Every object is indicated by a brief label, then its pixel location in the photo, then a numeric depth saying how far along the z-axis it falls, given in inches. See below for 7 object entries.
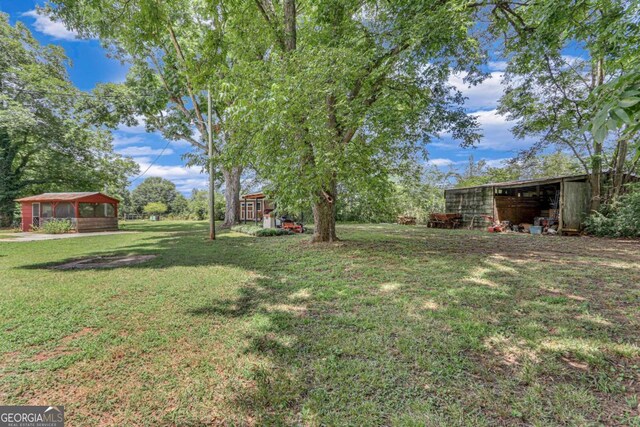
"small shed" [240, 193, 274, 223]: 895.8
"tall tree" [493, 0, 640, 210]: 198.7
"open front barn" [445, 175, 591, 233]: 459.5
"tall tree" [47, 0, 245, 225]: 193.0
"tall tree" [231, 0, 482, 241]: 231.8
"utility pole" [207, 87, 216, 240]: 409.7
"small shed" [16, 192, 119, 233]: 629.3
